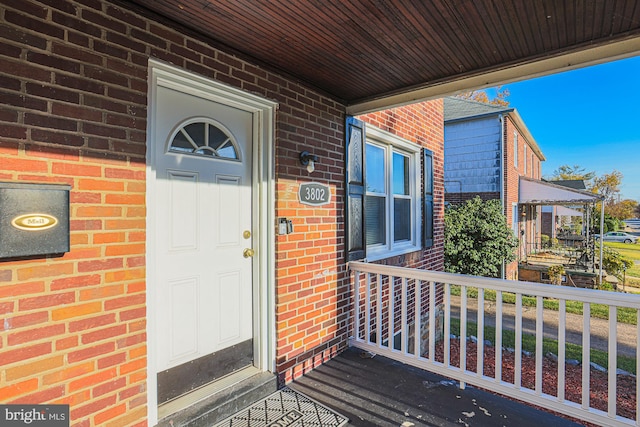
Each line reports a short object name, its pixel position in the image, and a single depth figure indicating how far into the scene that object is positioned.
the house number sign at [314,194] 2.90
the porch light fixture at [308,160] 2.87
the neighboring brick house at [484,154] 10.25
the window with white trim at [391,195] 4.04
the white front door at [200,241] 2.12
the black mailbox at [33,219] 1.42
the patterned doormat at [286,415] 2.16
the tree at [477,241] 8.23
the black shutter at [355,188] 3.42
